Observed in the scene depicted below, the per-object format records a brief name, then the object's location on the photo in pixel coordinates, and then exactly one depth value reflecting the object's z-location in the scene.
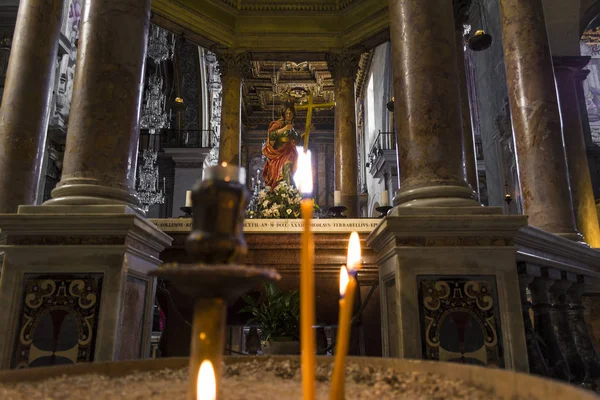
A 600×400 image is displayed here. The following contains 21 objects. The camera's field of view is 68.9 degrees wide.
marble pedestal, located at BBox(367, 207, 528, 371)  2.89
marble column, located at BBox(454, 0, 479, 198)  7.17
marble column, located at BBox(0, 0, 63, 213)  4.77
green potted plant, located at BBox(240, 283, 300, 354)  3.16
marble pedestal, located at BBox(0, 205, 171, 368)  2.84
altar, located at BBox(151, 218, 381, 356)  4.56
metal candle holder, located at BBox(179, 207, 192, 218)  5.19
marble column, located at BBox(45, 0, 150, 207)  3.26
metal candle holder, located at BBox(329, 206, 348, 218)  6.09
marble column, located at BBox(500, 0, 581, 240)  4.98
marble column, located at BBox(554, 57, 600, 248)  8.00
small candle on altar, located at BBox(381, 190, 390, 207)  6.27
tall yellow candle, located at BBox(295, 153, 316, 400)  0.72
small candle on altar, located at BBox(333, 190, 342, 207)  6.52
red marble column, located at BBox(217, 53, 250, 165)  9.18
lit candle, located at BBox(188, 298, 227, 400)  0.89
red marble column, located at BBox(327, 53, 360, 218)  9.16
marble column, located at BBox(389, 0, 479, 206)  3.31
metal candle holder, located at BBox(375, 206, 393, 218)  5.58
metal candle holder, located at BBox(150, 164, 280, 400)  0.86
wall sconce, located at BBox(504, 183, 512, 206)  9.73
